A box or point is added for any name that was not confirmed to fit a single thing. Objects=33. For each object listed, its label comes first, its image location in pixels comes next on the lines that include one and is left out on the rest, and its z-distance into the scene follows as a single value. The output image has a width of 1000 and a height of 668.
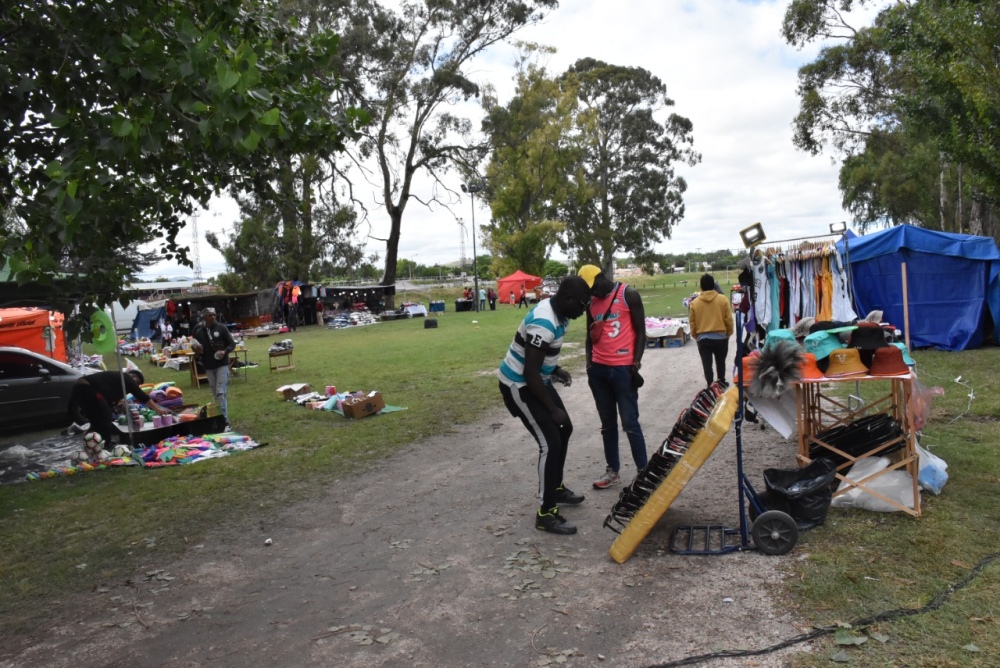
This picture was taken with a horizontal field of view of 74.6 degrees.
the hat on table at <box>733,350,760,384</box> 4.66
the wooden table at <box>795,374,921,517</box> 4.53
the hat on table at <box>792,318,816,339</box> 5.88
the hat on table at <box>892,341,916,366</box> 4.77
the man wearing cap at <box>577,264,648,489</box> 5.36
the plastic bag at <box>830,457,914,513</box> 4.64
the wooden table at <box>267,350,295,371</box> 16.66
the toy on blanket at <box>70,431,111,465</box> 8.02
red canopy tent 43.16
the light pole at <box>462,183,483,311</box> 39.12
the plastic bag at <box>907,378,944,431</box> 4.64
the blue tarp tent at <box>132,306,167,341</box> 31.84
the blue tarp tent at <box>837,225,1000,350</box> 12.45
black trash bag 4.45
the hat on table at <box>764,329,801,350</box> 4.69
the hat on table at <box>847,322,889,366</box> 4.59
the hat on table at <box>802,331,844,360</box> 4.74
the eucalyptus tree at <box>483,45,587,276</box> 44.59
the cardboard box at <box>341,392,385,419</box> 9.98
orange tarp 13.55
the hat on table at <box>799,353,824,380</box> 4.62
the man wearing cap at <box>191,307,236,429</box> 9.61
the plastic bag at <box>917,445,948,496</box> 4.88
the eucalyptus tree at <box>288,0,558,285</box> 34.69
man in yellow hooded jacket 7.99
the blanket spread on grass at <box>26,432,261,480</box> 7.92
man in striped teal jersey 4.60
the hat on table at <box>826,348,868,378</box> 4.65
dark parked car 10.34
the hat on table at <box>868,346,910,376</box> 4.57
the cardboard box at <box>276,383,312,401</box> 12.19
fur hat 4.50
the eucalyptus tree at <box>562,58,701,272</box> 50.88
